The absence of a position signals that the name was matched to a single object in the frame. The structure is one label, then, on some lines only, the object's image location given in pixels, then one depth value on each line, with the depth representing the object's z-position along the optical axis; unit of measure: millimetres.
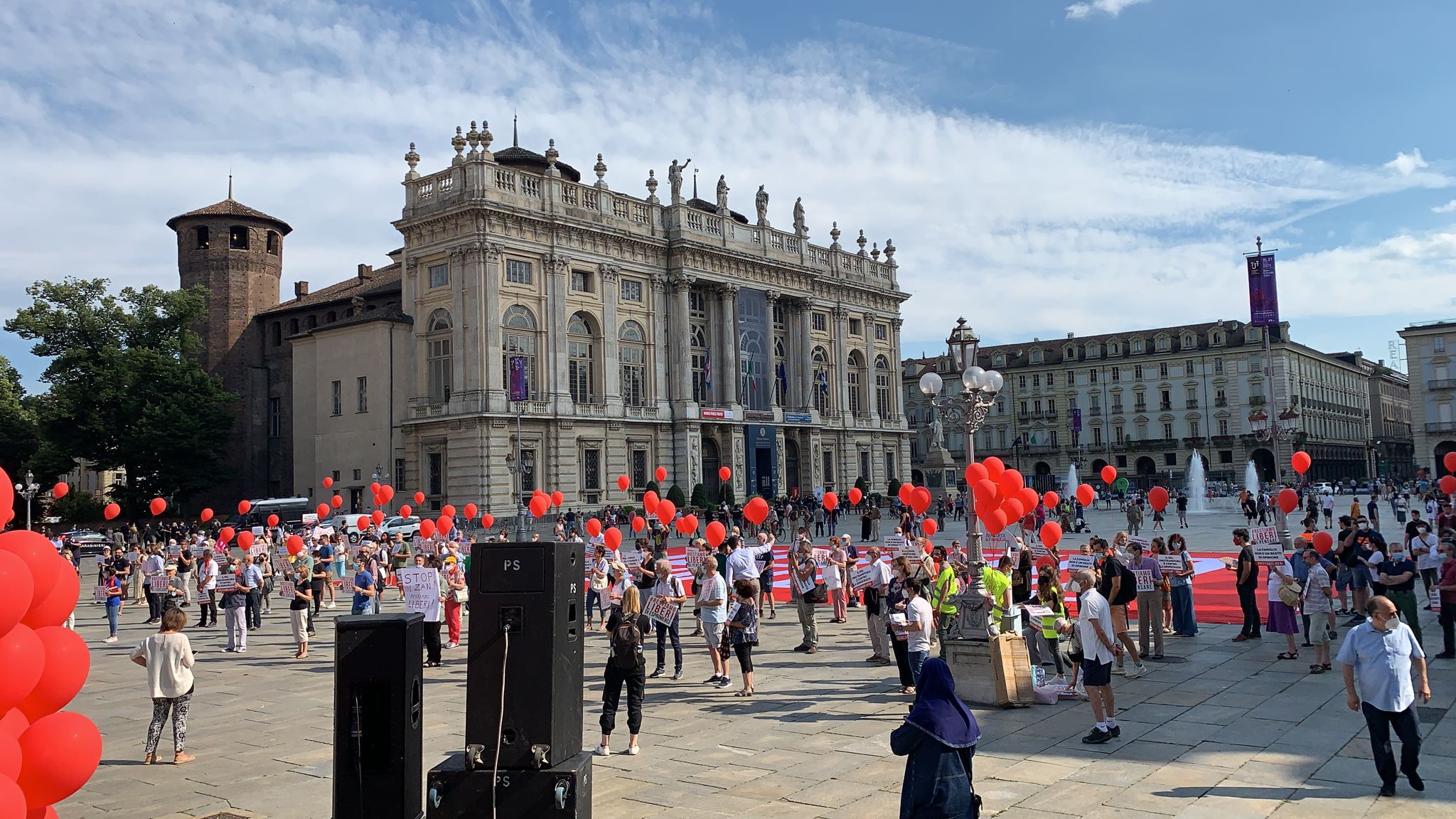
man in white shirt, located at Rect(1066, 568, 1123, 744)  10625
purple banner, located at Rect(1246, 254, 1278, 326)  27688
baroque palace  49156
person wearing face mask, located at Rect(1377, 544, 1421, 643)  13977
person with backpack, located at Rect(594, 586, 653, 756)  11008
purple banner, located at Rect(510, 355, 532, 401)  48906
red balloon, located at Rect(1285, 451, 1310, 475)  28531
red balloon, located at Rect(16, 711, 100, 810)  5762
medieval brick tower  63156
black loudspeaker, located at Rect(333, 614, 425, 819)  7270
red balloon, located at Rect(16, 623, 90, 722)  6164
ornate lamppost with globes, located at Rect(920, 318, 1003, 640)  12844
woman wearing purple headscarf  6047
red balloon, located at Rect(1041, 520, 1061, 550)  17797
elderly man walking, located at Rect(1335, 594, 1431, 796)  8719
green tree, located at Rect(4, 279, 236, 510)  54531
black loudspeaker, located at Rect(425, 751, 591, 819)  6930
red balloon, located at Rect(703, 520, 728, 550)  19672
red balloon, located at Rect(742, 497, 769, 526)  24109
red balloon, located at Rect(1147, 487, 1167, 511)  27672
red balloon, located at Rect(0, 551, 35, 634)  5633
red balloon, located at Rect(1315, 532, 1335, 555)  15430
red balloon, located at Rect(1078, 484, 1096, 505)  29266
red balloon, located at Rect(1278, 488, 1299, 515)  19873
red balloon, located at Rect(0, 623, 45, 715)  5664
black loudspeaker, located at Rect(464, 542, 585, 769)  7004
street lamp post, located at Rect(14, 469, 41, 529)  42666
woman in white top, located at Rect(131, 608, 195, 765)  11102
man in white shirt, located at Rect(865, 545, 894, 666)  16328
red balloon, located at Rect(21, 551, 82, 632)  6539
